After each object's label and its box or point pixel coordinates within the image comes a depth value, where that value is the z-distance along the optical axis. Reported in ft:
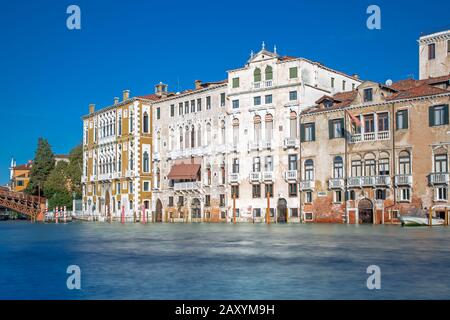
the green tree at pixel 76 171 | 269.64
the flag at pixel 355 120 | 148.73
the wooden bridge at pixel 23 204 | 234.58
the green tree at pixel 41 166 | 278.46
